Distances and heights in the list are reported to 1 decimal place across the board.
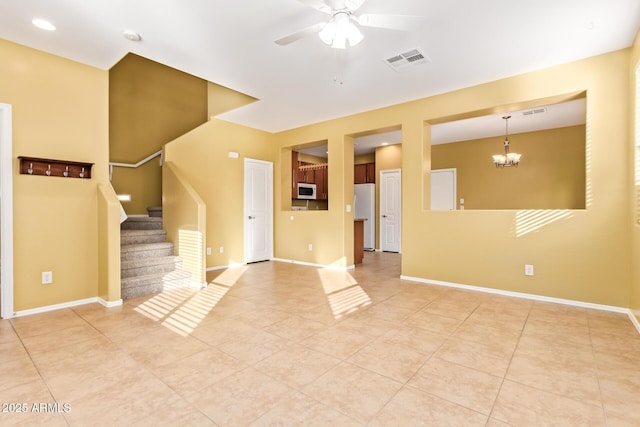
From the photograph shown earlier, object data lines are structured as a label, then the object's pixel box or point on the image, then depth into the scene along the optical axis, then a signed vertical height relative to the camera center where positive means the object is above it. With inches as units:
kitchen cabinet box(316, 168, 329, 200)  325.7 +30.0
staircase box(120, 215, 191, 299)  151.3 -27.3
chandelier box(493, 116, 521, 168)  213.9 +37.8
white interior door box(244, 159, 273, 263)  239.3 +1.6
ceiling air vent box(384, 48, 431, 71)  127.4 +66.5
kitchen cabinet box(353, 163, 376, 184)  321.7 +41.6
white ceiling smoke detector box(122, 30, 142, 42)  111.0 +66.0
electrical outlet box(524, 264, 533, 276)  145.3 -28.1
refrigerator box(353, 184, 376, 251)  315.6 +2.8
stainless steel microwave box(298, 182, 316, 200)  292.7 +20.6
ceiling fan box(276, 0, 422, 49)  89.0 +58.1
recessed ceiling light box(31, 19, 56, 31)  105.4 +66.7
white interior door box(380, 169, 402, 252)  299.9 +1.6
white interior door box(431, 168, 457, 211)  277.7 +21.0
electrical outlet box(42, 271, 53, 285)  126.6 -27.2
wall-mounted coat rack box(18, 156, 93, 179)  121.3 +19.1
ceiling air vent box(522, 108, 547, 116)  189.4 +63.6
